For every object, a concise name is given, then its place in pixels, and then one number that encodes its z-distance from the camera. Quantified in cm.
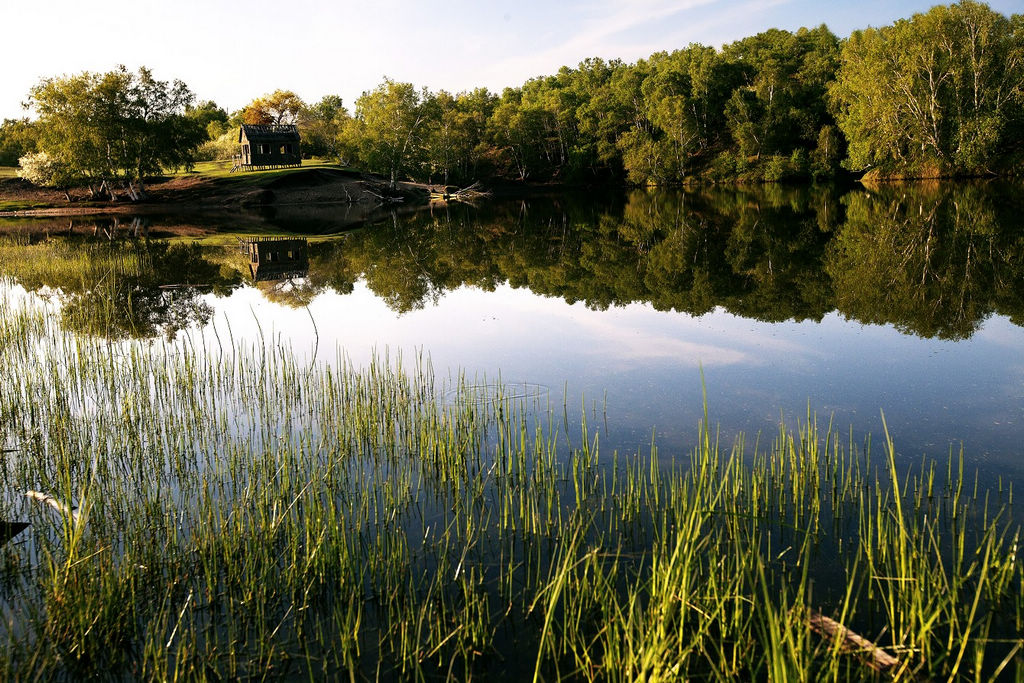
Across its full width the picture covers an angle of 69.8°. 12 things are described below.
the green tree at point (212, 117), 12009
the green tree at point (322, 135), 9694
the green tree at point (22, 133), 6256
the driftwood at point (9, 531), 704
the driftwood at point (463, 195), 7695
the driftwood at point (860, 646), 499
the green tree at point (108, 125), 6034
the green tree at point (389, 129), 7550
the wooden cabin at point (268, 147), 8162
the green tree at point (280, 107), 12069
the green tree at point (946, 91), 6147
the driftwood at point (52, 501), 628
